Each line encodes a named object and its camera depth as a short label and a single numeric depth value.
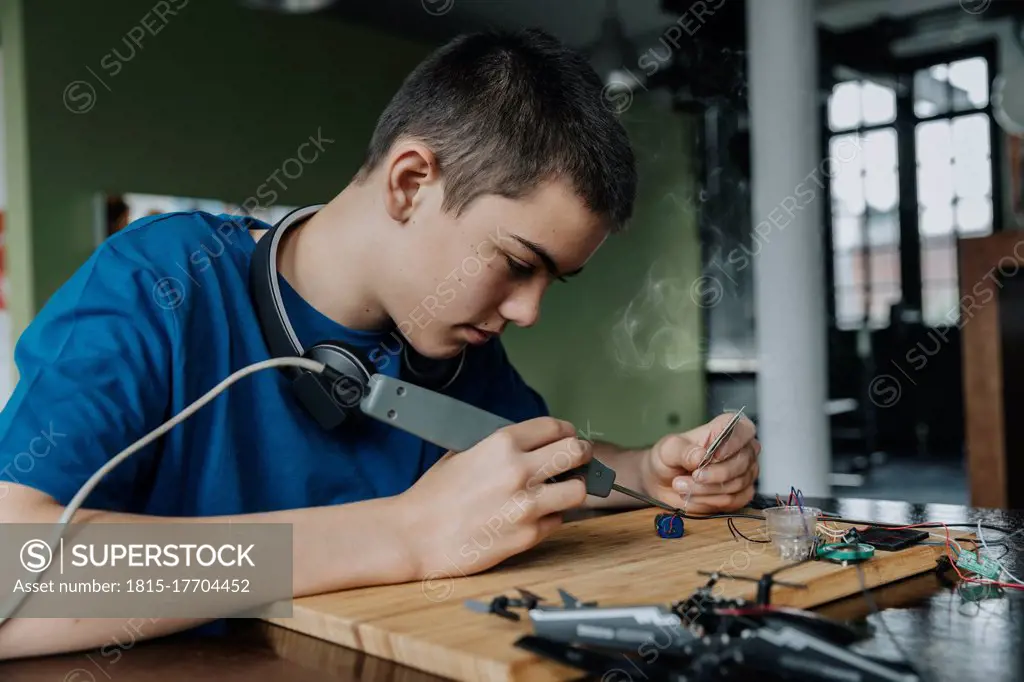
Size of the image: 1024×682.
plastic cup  0.91
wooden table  0.65
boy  0.84
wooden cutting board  0.66
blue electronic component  1.05
